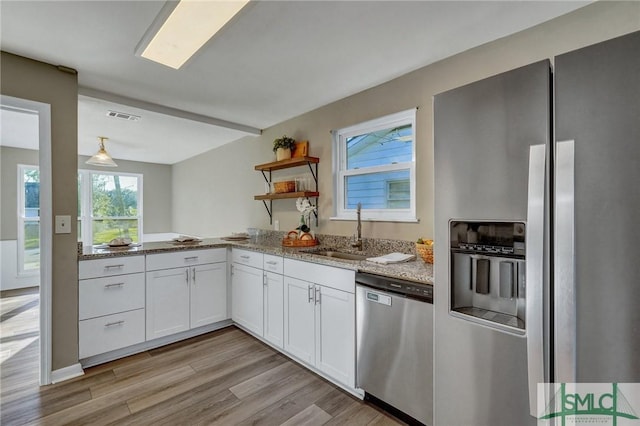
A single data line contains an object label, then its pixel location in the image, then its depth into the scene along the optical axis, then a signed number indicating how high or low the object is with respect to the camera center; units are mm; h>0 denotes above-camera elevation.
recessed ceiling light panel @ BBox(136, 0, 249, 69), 1604 +1121
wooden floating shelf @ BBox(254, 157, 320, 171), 3084 +552
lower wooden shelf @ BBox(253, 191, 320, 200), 3086 +199
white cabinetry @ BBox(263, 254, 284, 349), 2599 -779
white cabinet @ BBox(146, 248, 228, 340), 2770 -763
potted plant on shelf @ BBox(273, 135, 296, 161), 3307 +750
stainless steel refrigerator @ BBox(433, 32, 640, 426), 1003 -29
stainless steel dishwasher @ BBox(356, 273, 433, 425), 1624 -779
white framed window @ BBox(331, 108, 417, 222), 2453 +400
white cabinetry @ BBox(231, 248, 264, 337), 2840 -772
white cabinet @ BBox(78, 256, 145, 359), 2410 -764
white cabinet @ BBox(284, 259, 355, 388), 2047 -785
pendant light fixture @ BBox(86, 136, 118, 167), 3764 +707
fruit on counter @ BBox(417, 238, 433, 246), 2098 -206
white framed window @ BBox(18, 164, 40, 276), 4766 -111
